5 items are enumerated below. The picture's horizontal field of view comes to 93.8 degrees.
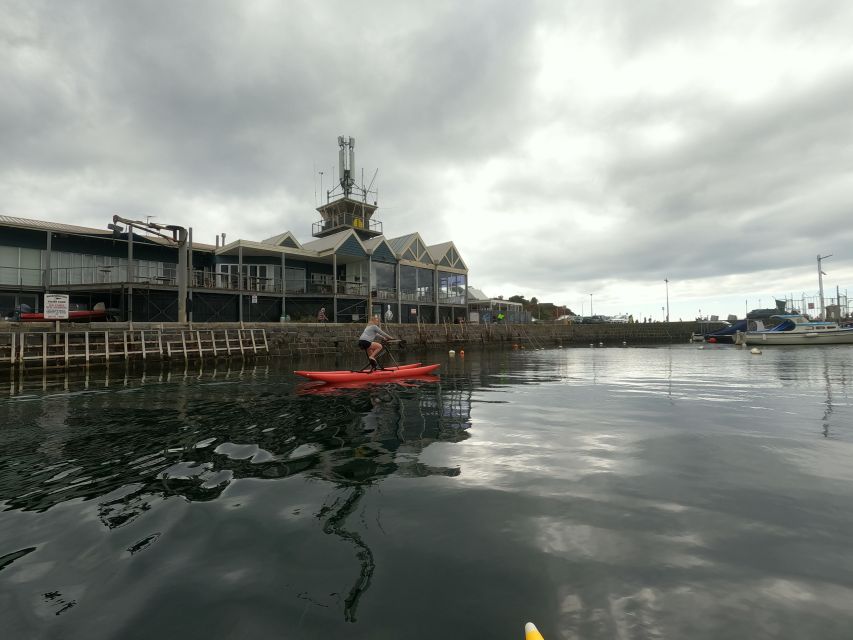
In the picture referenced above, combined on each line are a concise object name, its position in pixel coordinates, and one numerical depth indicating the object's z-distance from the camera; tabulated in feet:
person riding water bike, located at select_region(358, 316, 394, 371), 45.19
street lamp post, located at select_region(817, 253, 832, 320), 154.01
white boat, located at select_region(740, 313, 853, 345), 119.65
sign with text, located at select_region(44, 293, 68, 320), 56.34
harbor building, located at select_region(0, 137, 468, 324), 82.02
